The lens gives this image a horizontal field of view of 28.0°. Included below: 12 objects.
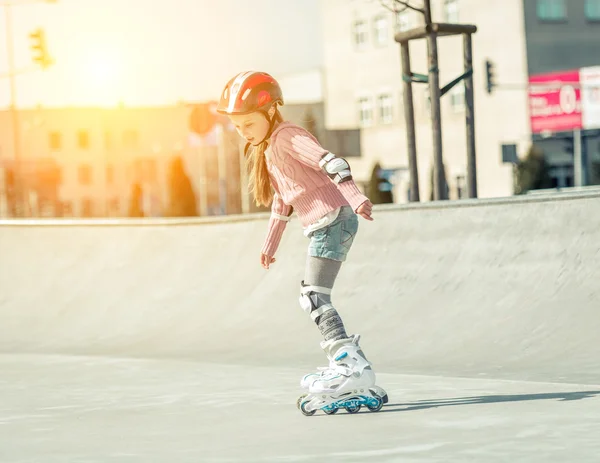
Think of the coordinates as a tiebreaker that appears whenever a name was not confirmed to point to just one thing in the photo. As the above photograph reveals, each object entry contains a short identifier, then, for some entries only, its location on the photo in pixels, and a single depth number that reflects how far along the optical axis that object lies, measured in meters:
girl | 6.08
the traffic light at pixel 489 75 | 37.16
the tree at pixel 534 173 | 44.66
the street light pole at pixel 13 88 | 45.62
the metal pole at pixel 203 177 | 94.94
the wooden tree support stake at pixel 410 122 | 12.53
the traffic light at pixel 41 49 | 33.00
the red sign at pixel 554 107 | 50.59
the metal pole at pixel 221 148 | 70.53
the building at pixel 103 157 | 100.44
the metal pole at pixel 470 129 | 12.38
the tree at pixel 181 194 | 62.81
